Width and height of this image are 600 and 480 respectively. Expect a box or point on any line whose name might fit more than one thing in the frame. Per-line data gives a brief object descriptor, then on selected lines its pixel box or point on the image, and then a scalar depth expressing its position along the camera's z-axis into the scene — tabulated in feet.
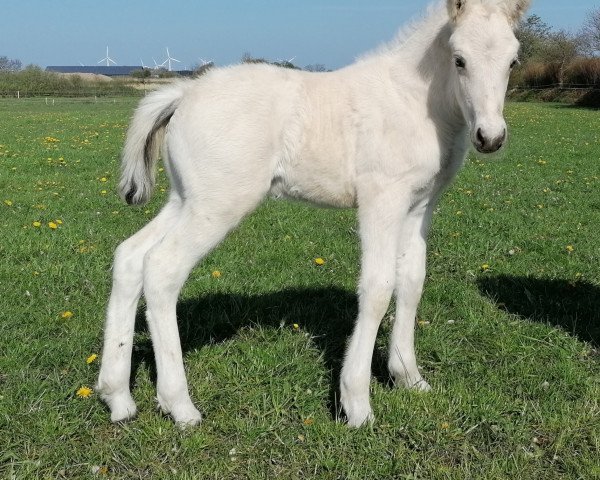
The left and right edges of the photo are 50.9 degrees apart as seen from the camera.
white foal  10.61
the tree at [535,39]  175.79
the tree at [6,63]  376.00
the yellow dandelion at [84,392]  11.40
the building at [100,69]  528.09
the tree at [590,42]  147.23
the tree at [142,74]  232.53
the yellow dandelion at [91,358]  12.43
